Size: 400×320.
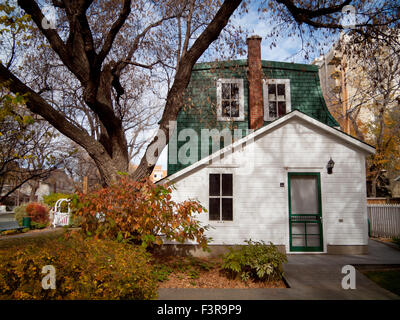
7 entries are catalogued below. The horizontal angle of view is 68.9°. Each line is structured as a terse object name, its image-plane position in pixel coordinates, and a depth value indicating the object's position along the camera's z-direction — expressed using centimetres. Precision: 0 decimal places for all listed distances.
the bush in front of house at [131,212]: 673
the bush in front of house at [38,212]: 1902
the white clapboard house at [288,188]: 945
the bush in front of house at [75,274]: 378
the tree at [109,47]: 728
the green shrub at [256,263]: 659
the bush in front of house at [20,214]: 1886
